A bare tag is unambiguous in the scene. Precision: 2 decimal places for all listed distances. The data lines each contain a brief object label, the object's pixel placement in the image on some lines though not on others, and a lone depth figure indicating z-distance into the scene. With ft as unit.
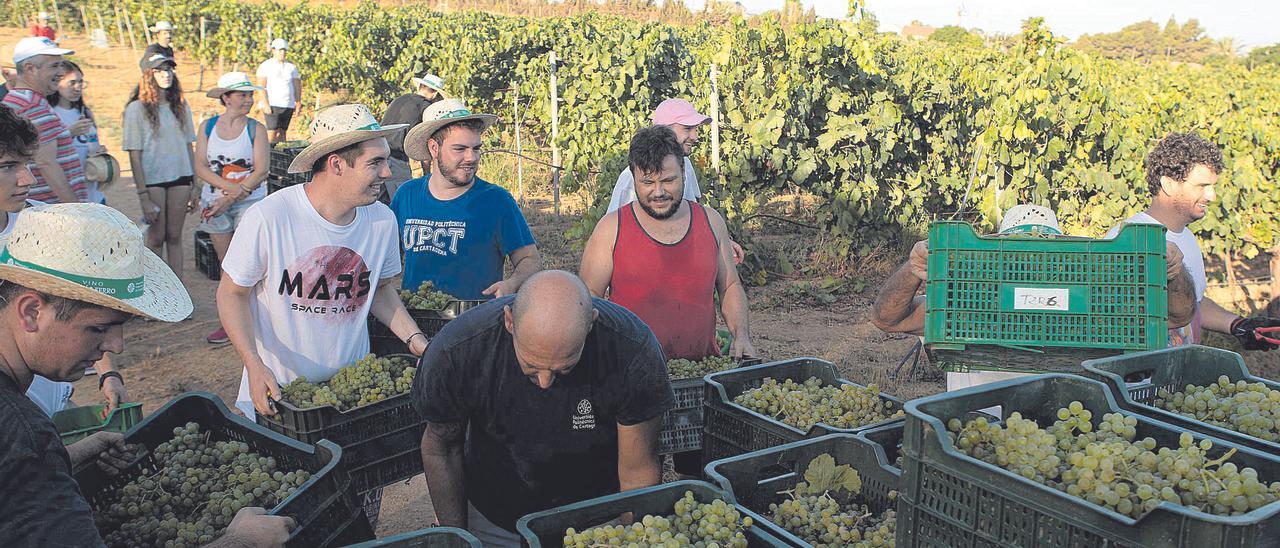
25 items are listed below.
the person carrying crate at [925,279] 10.48
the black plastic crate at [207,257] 24.98
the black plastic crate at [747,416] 9.96
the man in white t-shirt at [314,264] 10.73
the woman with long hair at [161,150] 22.54
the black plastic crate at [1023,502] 5.02
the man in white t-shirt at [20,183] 9.97
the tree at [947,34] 156.70
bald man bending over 8.73
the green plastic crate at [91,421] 10.96
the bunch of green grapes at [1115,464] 5.43
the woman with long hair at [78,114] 19.39
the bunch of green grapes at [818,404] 9.96
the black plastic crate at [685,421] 11.18
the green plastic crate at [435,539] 6.95
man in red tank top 12.42
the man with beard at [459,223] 14.01
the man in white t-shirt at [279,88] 42.91
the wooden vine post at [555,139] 34.76
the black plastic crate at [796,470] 8.59
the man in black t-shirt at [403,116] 28.40
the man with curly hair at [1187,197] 12.24
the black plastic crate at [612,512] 7.43
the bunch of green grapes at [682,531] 7.22
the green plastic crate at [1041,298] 9.25
